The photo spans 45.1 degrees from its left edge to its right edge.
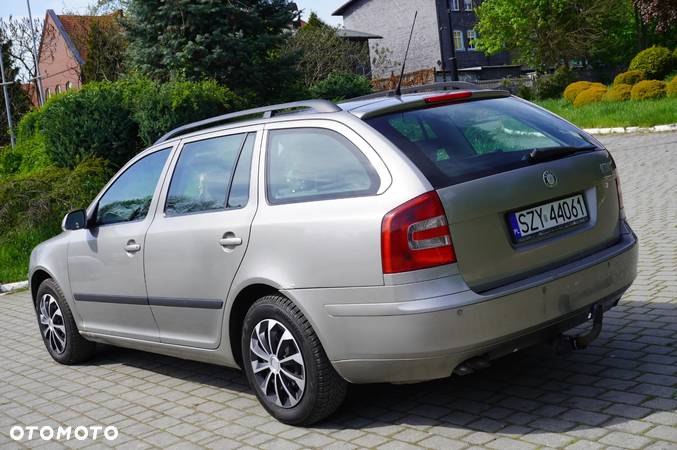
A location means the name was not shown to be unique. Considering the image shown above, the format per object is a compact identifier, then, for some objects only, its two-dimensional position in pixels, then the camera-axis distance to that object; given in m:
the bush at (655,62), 32.09
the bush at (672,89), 23.48
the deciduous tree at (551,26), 47.88
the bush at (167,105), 15.74
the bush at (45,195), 13.12
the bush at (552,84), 38.94
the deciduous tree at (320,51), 36.53
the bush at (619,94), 25.55
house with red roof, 44.72
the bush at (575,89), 28.97
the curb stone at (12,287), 11.36
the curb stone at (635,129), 20.02
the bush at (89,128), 15.77
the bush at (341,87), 23.66
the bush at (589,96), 26.78
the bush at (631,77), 29.09
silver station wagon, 3.83
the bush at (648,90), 24.23
